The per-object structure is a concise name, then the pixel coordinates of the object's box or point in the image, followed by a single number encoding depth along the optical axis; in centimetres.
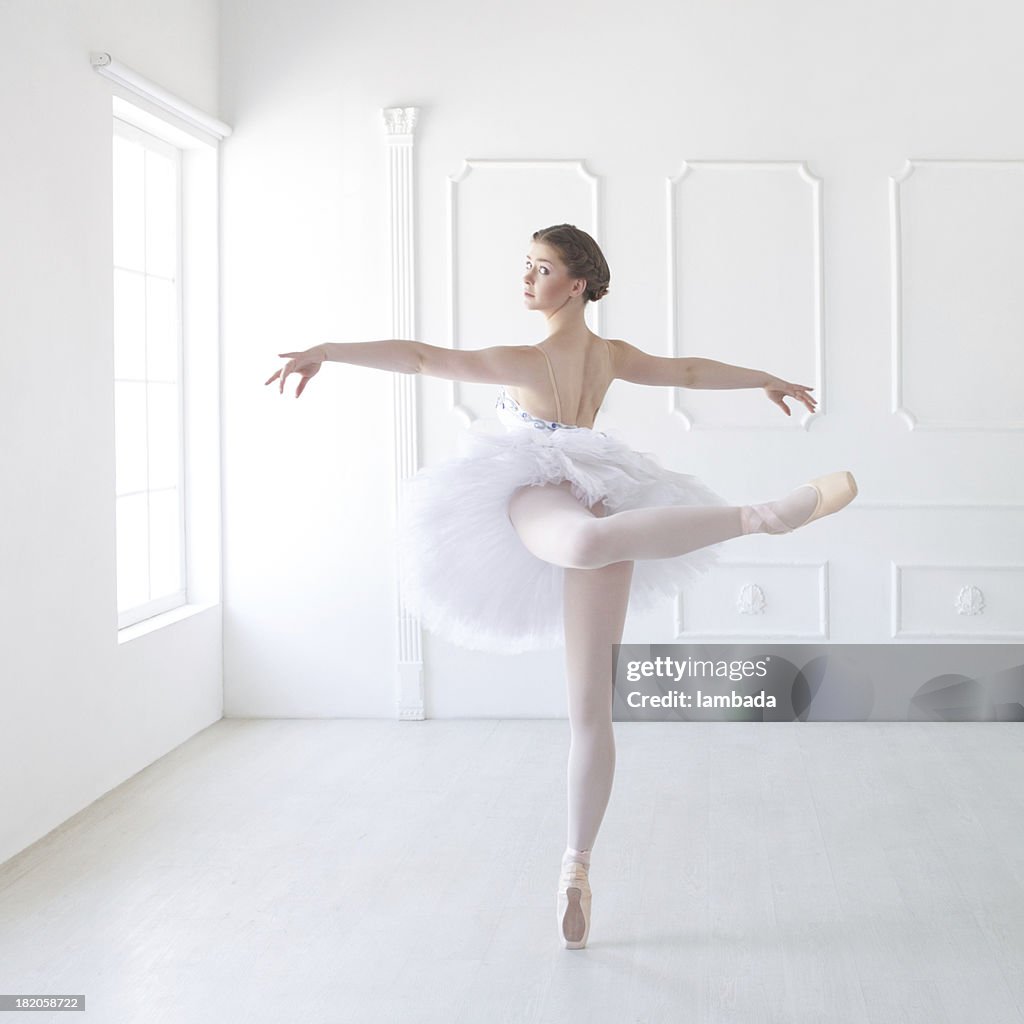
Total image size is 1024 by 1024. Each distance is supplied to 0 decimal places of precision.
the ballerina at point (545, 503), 277
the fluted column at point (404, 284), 509
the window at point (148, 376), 459
